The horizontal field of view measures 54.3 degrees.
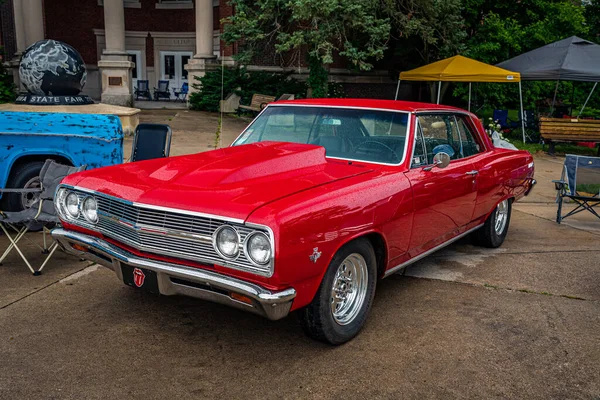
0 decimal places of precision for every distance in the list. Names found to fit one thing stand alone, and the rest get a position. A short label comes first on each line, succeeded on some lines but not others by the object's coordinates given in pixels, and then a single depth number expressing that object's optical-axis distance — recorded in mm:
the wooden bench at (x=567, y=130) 15711
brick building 24734
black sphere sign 9805
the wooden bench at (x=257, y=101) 19391
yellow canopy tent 15953
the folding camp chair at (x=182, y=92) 28861
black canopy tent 15719
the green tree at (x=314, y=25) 14953
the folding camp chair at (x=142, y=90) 28042
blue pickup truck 6258
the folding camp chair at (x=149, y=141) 7094
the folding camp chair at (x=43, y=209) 5266
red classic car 3416
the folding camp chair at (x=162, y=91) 28366
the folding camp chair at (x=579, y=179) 7902
